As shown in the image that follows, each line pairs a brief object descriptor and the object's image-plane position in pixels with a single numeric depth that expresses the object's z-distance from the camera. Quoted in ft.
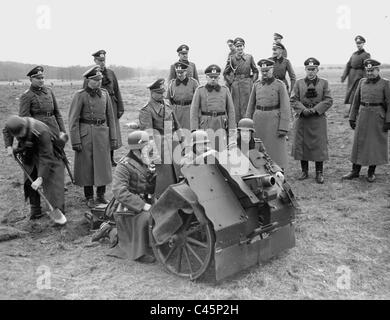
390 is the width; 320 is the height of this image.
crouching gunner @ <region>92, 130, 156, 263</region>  17.83
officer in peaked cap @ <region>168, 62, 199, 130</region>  29.60
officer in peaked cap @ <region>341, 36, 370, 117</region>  39.60
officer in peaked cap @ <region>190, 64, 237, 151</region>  25.75
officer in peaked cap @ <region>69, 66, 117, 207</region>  23.45
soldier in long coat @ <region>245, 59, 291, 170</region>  25.88
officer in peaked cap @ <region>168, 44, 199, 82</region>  32.68
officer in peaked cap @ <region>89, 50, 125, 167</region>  29.09
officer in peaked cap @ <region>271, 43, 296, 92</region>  35.32
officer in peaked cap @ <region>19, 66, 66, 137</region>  24.13
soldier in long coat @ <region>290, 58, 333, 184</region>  27.68
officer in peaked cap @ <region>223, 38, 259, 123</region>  33.60
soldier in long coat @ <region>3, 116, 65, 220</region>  21.45
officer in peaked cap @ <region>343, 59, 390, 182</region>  27.68
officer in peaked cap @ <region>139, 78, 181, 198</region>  22.27
